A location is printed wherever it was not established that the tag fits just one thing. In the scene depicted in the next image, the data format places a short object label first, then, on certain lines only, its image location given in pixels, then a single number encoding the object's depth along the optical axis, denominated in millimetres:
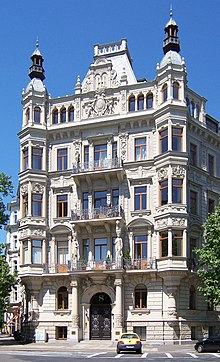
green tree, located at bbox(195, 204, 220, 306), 44312
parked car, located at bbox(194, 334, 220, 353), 40875
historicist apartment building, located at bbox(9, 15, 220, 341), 48969
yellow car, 39469
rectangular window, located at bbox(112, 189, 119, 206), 52438
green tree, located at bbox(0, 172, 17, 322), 49844
